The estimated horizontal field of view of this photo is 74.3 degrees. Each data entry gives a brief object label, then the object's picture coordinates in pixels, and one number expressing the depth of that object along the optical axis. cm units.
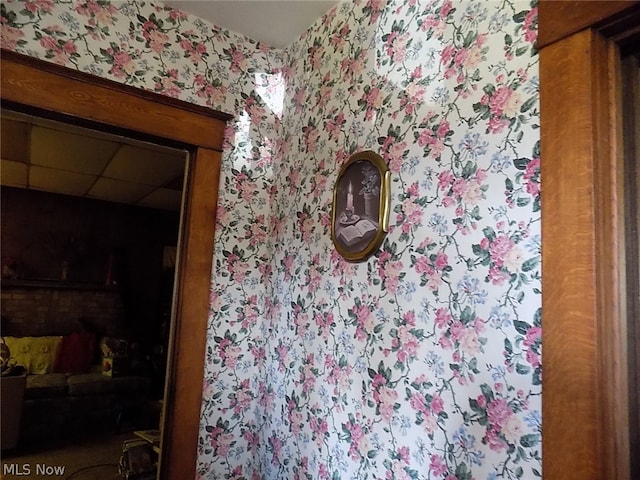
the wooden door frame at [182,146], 145
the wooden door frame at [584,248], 77
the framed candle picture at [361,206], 130
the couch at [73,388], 376
